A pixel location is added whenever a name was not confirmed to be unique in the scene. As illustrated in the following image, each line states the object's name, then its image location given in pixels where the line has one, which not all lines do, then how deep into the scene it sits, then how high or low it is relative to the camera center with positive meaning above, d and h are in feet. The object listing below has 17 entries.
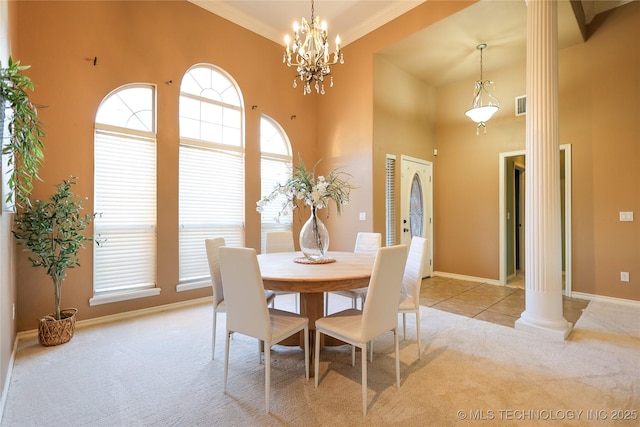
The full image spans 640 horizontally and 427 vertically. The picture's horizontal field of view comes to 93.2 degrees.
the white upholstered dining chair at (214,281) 8.07 -1.75
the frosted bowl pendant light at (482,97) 16.14 +6.37
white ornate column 9.55 +1.08
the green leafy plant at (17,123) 5.55 +1.91
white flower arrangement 7.89 +0.62
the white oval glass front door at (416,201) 16.48 +0.79
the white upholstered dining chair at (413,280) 7.93 -1.81
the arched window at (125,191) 10.71 +0.95
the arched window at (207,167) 12.75 +2.18
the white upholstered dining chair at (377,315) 5.84 -2.05
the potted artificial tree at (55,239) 8.53 -0.63
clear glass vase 8.54 -0.65
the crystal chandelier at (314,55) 8.96 +4.80
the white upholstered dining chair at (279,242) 11.57 -1.03
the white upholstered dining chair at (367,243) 10.84 -1.04
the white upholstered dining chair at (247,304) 5.82 -1.78
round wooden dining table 6.47 -1.32
